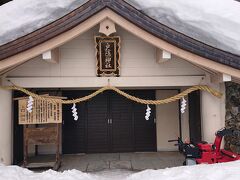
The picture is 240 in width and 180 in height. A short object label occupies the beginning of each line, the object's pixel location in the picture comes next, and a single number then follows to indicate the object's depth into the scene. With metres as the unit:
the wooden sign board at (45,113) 9.16
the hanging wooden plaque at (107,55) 8.26
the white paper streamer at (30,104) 8.61
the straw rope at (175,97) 8.43
